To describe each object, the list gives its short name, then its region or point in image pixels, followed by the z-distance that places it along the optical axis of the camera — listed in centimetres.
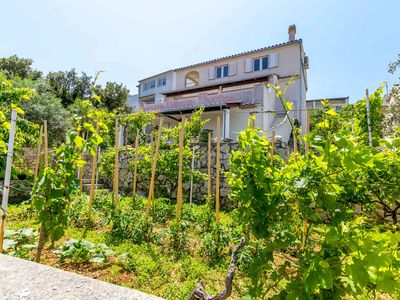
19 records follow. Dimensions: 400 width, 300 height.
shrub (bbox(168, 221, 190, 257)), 388
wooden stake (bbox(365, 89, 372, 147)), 387
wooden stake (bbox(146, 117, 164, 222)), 445
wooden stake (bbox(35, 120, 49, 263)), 275
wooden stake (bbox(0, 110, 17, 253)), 289
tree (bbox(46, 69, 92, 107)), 2189
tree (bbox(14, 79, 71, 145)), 1434
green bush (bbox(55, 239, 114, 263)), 329
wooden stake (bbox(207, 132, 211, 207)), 460
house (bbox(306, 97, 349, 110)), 2511
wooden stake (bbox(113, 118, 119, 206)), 488
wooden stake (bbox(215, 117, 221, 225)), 422
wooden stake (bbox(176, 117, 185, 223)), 429
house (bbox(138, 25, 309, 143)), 1524
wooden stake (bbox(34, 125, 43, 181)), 621
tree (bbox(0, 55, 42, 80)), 2088
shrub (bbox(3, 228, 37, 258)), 327
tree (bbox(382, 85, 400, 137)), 598
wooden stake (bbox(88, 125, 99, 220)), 479
